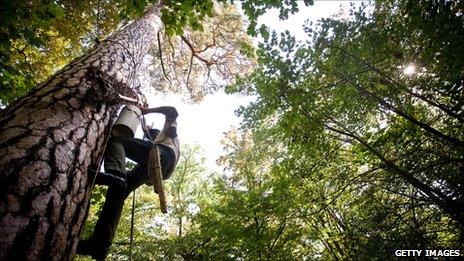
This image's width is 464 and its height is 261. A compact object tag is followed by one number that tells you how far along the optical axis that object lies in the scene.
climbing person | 2.70
